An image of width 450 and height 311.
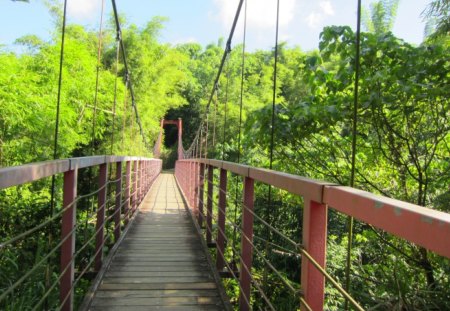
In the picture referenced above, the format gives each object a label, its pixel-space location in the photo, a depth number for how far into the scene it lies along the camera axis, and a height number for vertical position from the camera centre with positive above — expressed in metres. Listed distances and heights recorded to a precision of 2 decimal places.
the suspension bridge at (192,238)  0.60 -0.40
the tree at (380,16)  4.20 +1.43
